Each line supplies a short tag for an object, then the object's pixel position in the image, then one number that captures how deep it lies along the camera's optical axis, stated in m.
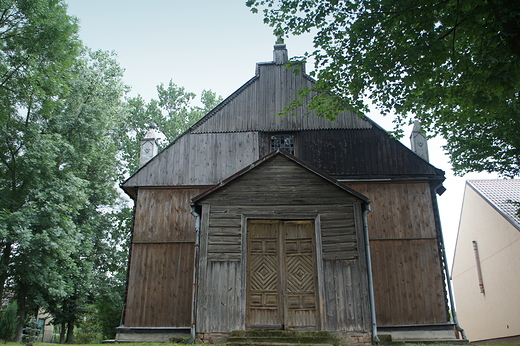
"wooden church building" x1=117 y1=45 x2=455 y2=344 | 11.54
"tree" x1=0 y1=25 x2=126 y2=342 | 17.64
